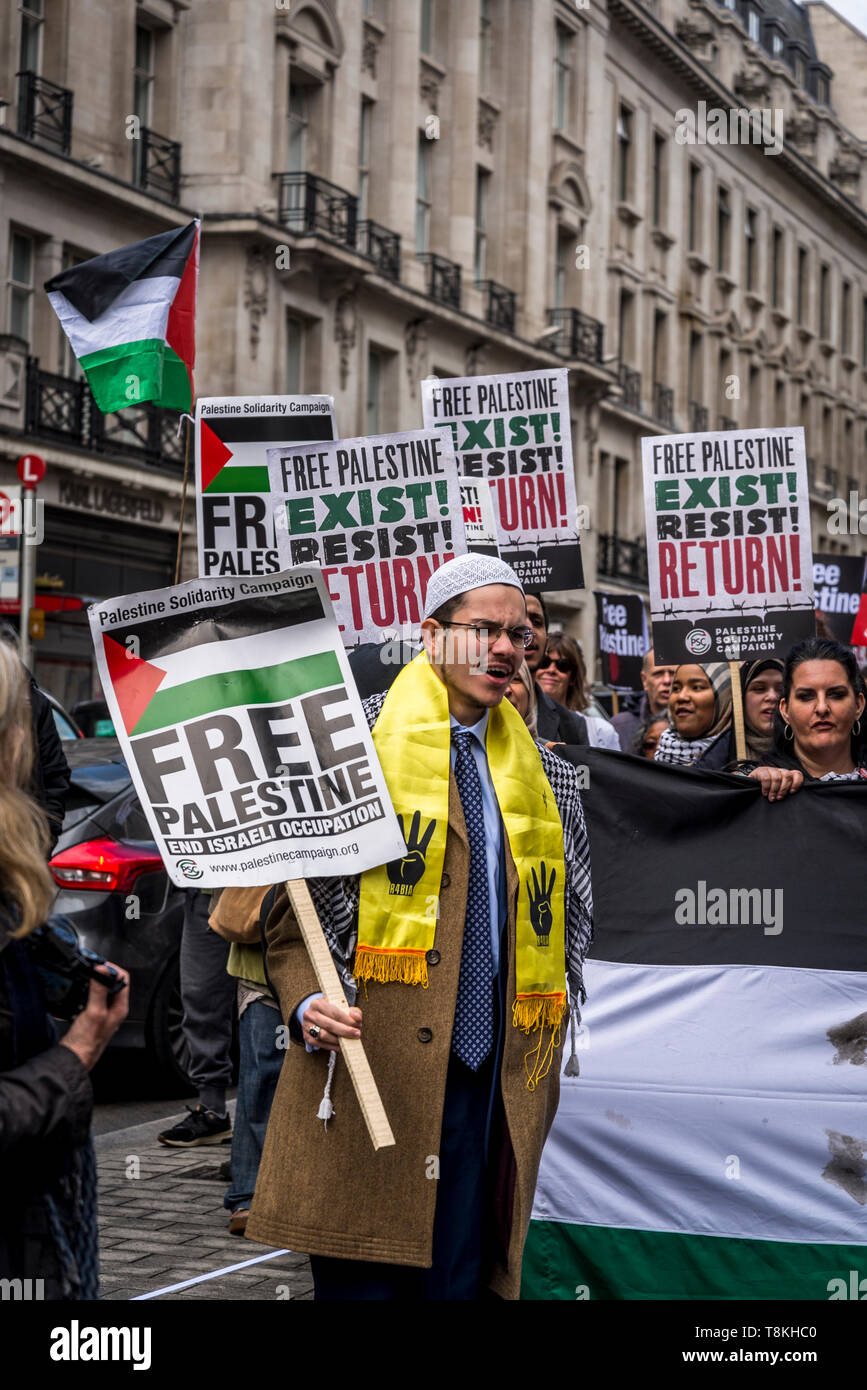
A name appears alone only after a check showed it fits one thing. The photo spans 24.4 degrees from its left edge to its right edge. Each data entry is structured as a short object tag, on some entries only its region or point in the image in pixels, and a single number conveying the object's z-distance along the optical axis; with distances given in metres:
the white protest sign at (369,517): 7.12
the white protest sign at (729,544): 7.81
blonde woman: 2.83
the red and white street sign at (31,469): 18.97
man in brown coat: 3.86
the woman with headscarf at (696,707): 8.09
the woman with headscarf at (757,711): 7.07
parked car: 9.02
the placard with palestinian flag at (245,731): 3.92
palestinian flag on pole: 9.16
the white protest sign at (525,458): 8.43
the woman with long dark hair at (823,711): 5.58
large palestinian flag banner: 5.18
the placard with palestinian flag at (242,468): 7.61
